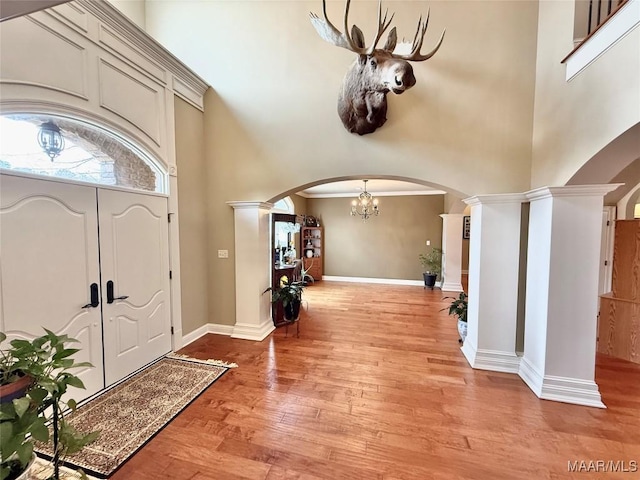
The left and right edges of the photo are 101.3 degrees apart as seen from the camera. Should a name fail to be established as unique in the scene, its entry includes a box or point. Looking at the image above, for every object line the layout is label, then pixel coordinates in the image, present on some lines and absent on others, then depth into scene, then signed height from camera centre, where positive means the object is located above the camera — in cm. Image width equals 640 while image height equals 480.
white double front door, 192 -40
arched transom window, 197 +67
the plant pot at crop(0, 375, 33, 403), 102 -66
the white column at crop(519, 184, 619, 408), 233 -59
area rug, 180 -157
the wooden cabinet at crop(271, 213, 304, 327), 424 -70
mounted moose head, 236 +152
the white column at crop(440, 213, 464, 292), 669 -63
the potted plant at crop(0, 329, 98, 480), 93 -70
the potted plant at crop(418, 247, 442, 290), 698 -102
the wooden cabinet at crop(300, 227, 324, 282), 807 -71
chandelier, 765 +53
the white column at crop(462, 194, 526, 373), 287 -58
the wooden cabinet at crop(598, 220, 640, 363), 311 -91
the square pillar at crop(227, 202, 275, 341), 373 -59
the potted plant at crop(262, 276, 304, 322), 400 -108
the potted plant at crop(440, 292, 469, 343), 349 -113
